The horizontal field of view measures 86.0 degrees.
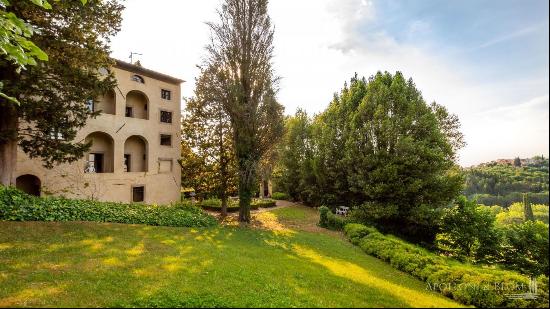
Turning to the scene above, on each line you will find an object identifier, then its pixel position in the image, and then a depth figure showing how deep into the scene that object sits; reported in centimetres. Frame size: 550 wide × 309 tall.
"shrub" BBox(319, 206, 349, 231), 2432
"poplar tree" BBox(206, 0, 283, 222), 2233
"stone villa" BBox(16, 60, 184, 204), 2369
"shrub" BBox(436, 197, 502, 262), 1797
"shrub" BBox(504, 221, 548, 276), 1486
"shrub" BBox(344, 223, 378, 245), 1895
